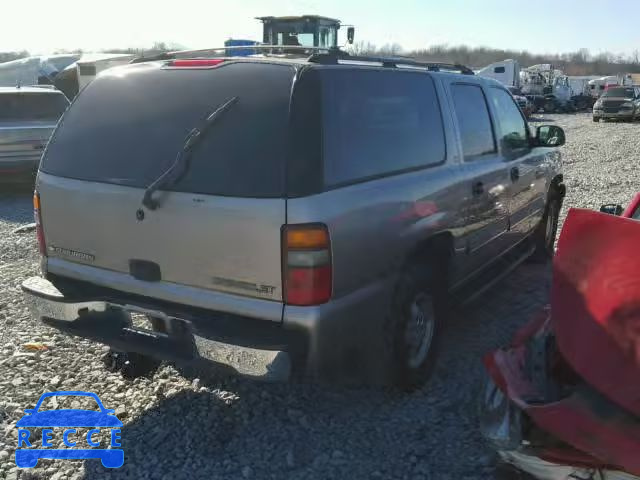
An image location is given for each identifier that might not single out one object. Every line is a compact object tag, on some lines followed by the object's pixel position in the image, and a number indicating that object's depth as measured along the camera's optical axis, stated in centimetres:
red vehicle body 218
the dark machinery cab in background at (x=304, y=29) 1870
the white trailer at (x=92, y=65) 2222
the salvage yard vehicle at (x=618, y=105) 2802
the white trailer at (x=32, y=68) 2850
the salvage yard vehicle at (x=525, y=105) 3200
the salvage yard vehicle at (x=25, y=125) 952
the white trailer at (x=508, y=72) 4019
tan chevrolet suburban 275
